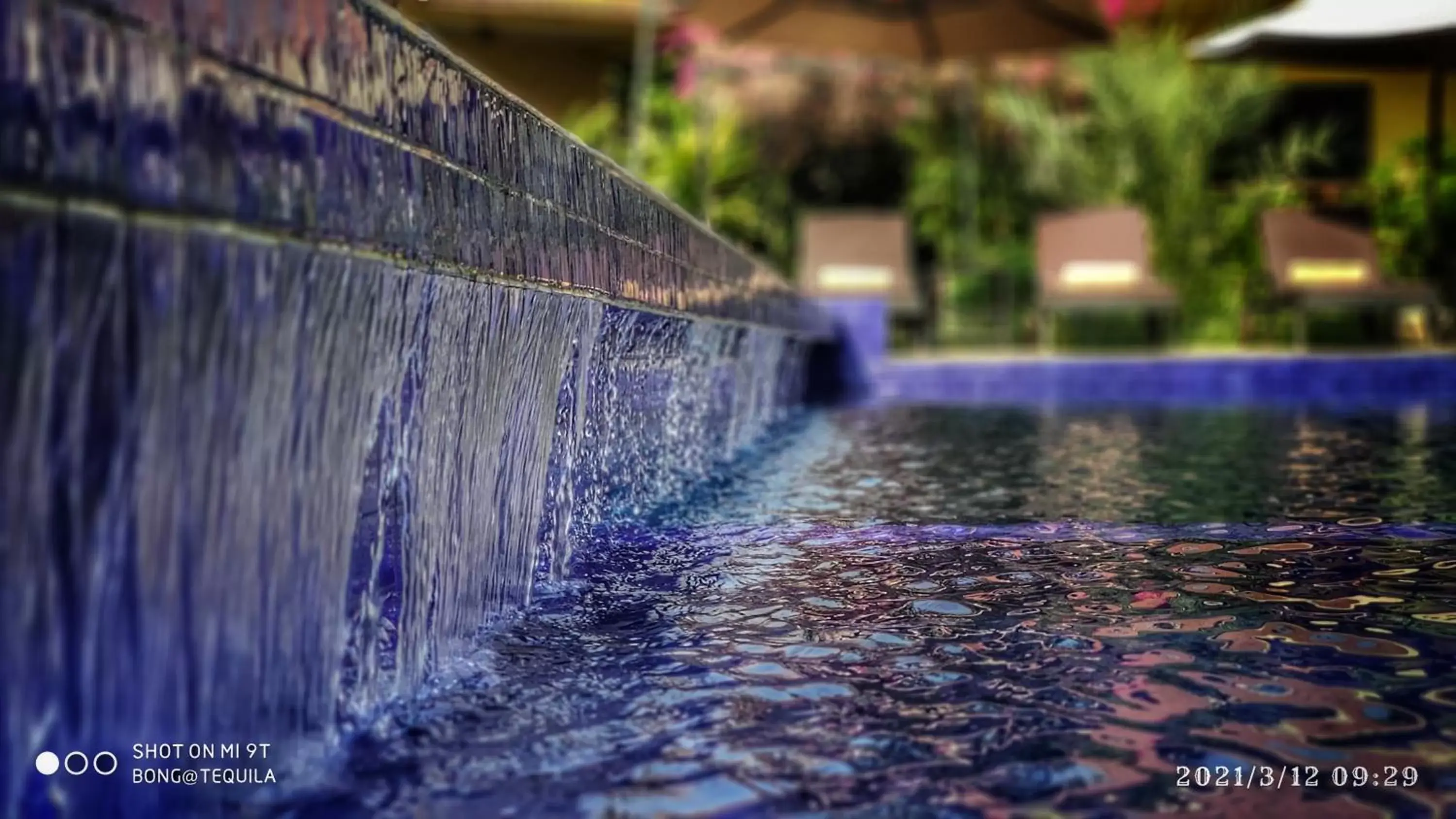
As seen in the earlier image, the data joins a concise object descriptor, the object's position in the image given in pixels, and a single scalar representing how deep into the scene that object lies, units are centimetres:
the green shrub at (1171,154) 1129
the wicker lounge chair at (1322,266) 933
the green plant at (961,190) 1164
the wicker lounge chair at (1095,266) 921
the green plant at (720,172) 1195
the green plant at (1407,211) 1101
